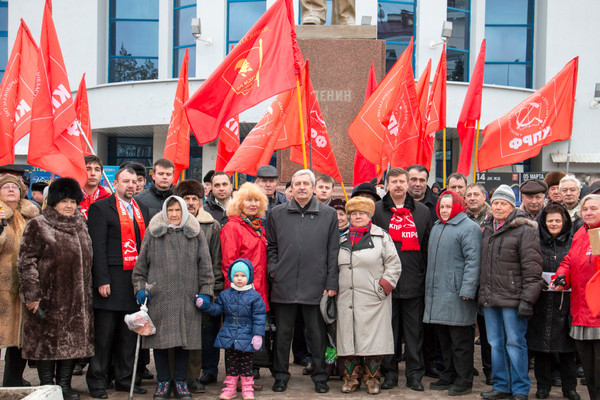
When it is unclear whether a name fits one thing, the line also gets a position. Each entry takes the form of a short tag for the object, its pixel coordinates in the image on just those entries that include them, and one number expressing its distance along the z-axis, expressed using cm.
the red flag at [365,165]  891
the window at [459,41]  2242
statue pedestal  931
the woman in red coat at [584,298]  528
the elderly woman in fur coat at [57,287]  536
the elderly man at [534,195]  656
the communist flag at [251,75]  701
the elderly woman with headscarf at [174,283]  556
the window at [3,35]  2434
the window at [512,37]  2322
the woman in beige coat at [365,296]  584
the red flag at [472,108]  953
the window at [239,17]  2148
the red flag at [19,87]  866
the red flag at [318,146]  844
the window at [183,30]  2255
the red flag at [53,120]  670
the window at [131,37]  2345
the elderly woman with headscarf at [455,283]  587
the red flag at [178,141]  959
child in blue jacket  559
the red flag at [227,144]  927
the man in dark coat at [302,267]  585
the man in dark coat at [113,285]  571
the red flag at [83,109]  1133
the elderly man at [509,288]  555
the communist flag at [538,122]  871
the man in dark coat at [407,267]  613
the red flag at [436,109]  966
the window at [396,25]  2159
